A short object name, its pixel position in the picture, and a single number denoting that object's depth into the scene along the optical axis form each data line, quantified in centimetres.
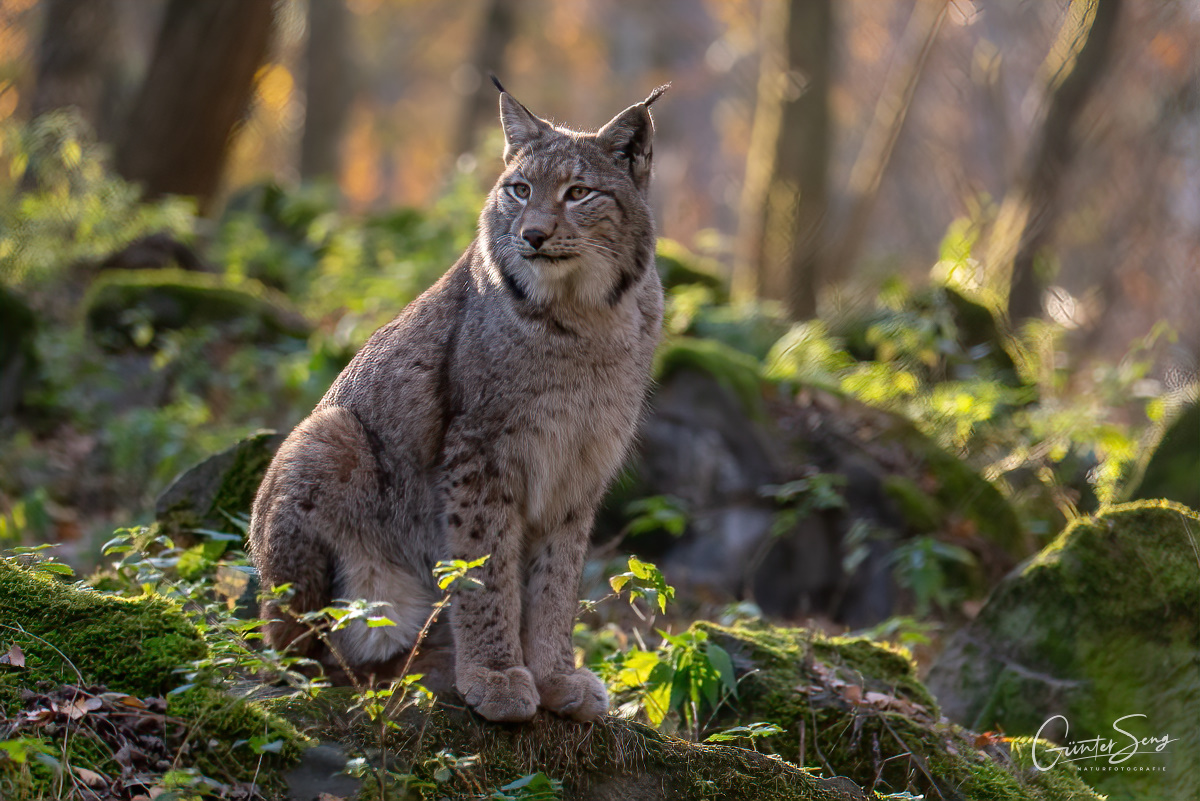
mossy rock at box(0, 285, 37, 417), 1734
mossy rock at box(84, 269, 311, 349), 1777
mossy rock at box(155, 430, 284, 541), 1061
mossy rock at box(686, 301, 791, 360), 1937
